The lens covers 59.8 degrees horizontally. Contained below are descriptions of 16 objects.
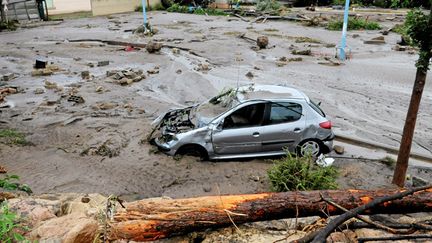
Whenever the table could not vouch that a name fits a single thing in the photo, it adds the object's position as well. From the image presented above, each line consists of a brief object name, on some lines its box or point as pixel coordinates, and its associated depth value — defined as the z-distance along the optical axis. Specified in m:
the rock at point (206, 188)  7.68
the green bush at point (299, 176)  6.96
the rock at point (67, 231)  3.18
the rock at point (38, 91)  14.58
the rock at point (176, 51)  21.14
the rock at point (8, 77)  16.41
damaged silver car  8.41
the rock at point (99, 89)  14.52
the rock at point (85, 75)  16.64
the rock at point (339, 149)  9.64
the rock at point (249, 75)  16.25
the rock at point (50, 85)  15.21
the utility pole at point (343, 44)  19.48
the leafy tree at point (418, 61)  6.63
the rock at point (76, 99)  13.29
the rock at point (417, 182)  7.32
